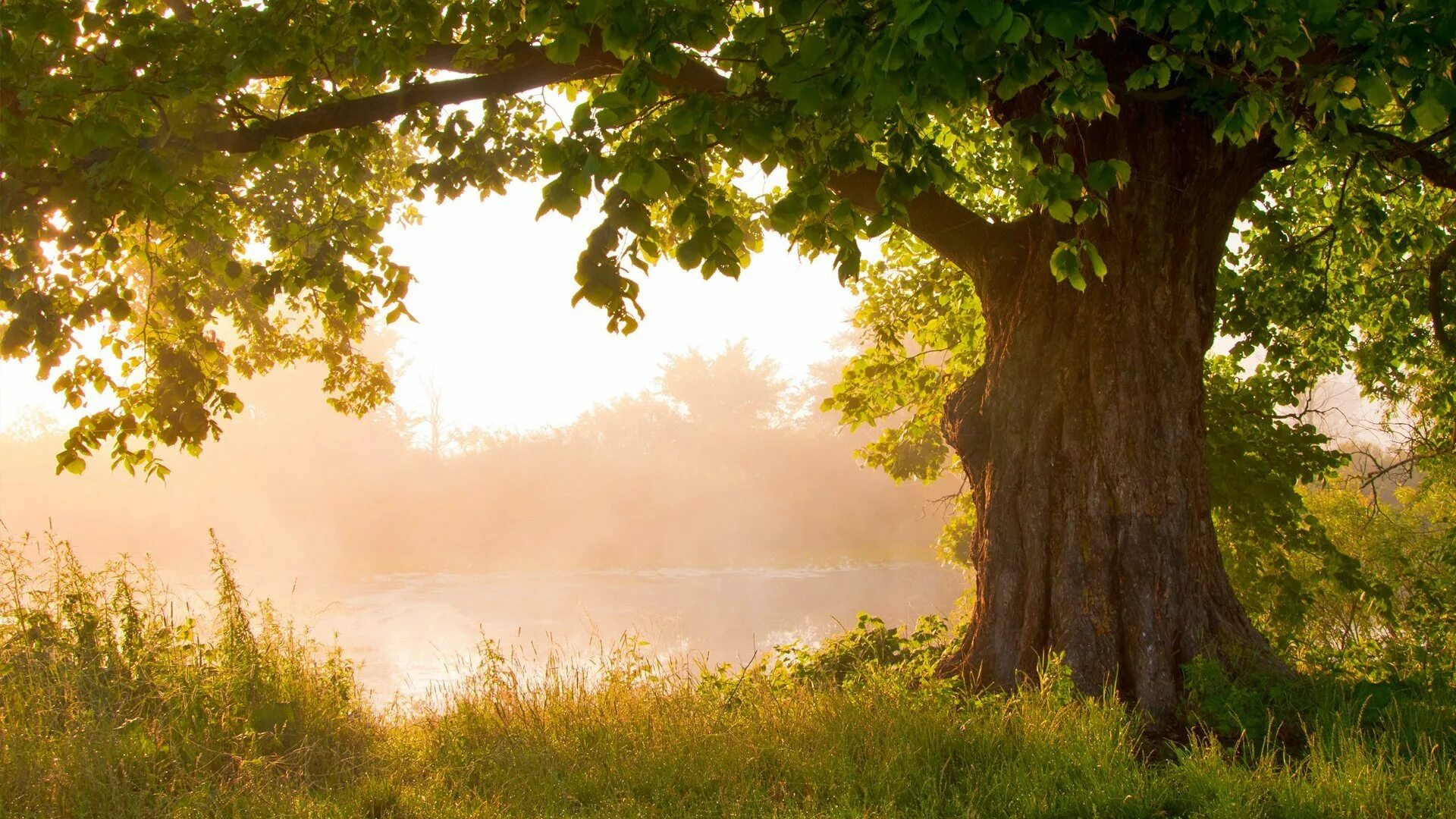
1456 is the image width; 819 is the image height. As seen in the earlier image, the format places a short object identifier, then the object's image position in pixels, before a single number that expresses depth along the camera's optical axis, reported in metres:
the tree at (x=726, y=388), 43.84
